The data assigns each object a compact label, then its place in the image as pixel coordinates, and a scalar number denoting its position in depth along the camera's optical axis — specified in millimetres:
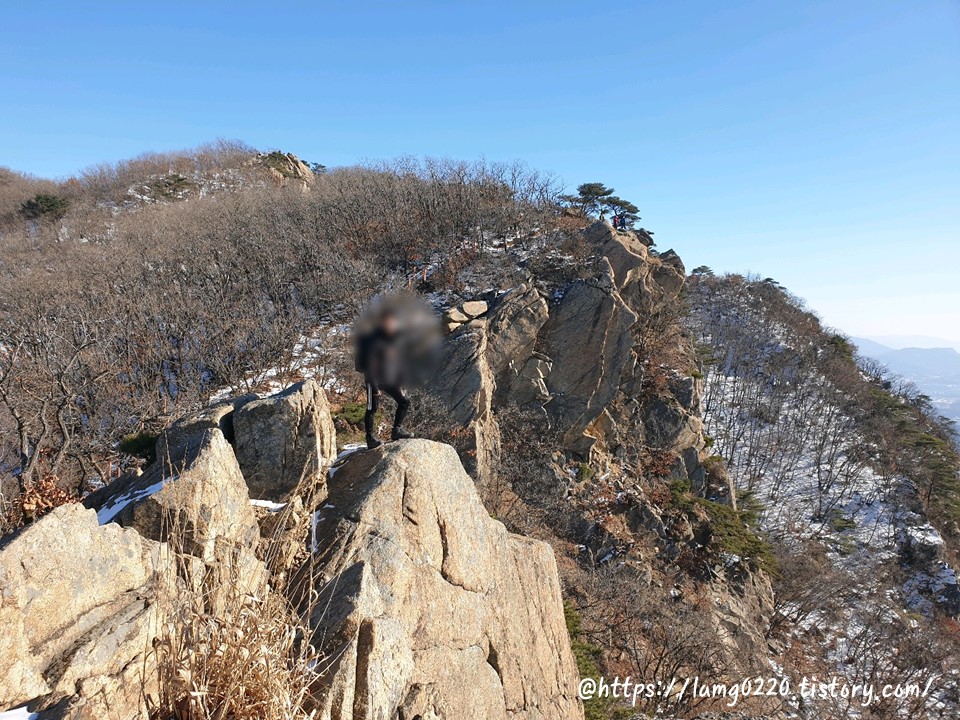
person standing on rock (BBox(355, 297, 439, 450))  6027
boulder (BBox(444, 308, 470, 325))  15664
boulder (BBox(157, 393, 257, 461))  5137
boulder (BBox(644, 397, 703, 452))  21953
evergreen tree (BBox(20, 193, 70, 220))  32188
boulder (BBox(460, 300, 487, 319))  16375
